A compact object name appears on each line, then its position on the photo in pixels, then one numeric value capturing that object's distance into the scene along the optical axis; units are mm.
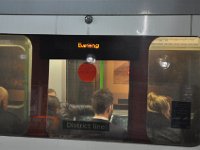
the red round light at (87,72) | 3859
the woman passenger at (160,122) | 3736
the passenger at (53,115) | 3943
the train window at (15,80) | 4008
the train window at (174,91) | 3693
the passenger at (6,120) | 4059
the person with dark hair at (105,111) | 3838
